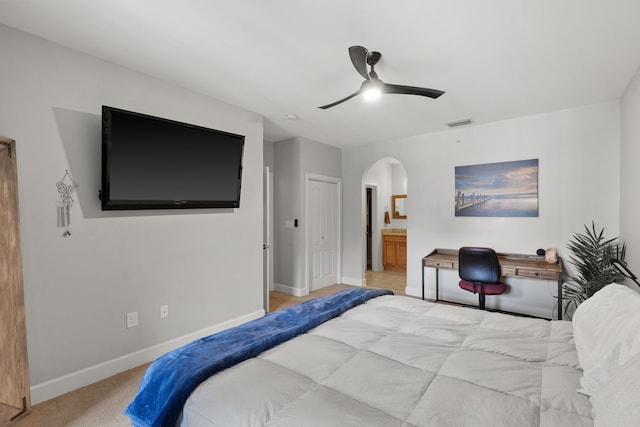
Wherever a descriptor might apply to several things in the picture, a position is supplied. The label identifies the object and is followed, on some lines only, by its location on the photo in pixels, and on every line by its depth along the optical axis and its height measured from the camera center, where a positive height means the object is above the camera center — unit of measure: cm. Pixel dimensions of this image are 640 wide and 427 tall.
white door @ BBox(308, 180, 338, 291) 511 -40
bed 104 -68
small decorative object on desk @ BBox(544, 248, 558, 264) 360 -56
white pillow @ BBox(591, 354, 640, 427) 80 -53
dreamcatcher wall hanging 226 +7
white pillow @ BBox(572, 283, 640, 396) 109 -51
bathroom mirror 729 +6
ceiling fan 227 +93
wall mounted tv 239 +41
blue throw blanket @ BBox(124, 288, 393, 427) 127 -68
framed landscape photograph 390 +24
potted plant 301 -59
